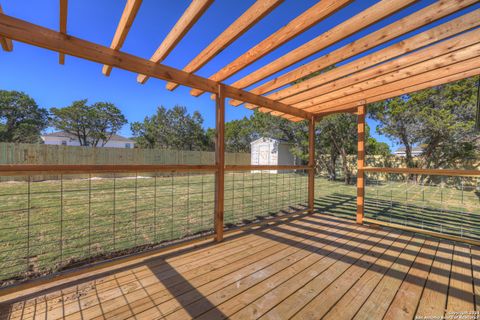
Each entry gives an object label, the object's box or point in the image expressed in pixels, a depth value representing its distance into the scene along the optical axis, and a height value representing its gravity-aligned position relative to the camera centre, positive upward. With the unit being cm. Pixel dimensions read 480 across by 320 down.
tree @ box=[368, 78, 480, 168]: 745 +156
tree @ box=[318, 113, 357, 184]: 987 +126
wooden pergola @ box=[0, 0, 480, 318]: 135 +91
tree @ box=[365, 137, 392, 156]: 1378 +98
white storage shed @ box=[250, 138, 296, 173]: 1395 +56
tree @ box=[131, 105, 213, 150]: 2073 +306
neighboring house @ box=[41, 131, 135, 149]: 2005 +199
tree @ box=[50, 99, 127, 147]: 1905 +368
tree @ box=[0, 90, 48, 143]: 1655 +347
